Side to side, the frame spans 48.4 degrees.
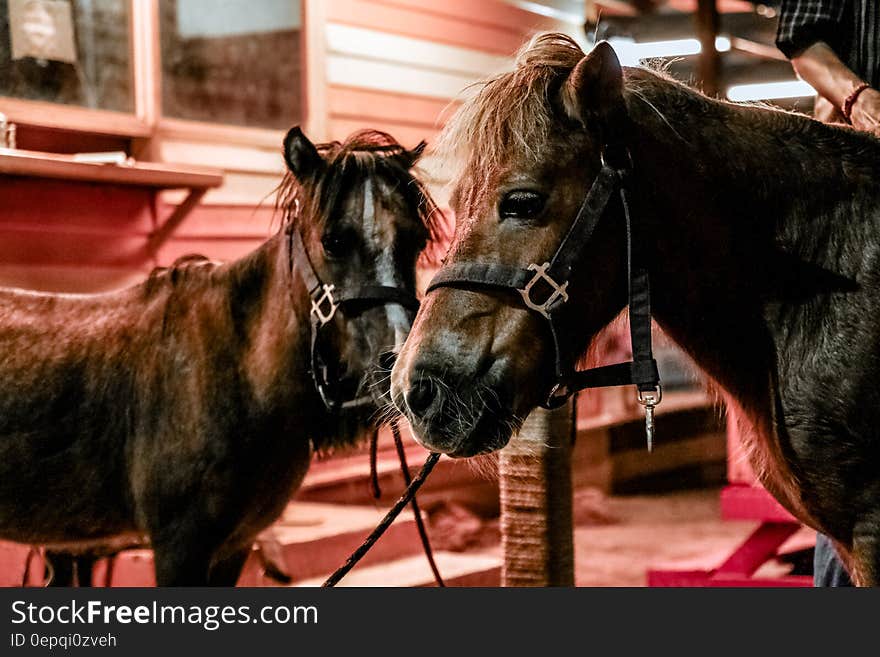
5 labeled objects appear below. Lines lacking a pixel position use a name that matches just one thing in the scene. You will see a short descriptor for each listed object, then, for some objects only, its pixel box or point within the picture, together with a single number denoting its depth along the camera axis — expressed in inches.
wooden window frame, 181.3
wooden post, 140.9
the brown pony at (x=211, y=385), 118.8
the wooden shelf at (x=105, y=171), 165.8
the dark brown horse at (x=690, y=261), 74.7
